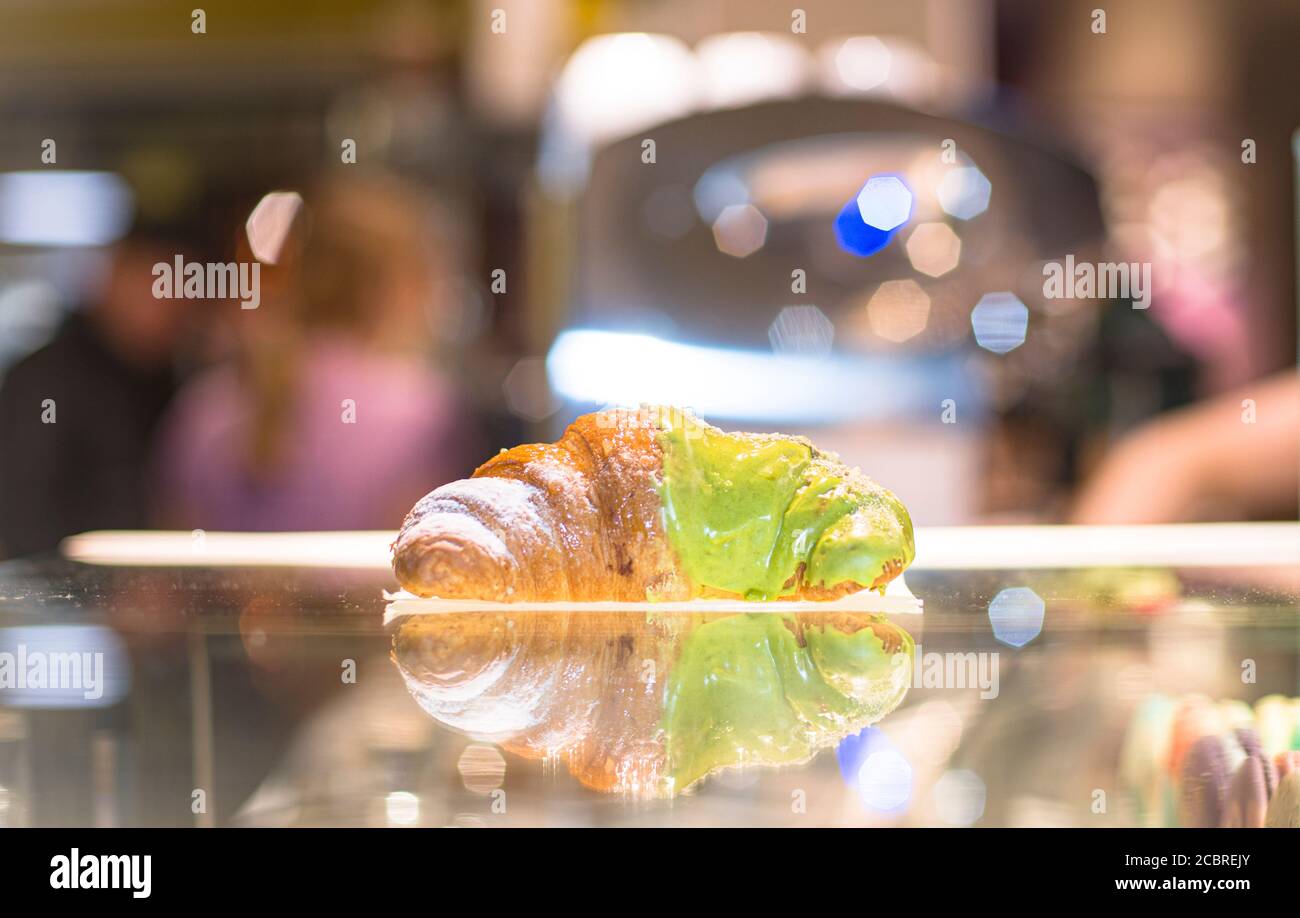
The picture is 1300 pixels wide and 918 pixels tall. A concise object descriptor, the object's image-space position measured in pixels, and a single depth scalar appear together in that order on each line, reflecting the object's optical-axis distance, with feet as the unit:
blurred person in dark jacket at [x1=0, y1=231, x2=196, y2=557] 5.51
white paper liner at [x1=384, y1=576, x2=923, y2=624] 2.12
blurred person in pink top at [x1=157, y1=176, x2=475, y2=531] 3.38
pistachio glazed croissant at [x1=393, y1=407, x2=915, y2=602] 2.12
